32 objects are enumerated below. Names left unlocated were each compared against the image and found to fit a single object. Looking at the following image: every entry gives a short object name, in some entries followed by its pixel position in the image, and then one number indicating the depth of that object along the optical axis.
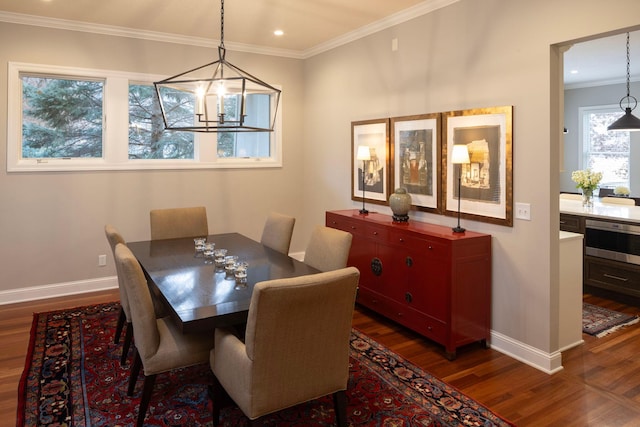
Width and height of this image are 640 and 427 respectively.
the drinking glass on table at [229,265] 2.82
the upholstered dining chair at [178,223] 4.10
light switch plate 3.22
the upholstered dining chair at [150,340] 2.30
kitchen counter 4.52
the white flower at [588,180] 5.25
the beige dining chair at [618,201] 5.85
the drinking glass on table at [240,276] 2.60
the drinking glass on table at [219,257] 2.98
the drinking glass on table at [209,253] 3.18
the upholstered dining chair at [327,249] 3.01
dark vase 4.02
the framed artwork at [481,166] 3.34
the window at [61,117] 4.66
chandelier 2.68
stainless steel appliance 4.40
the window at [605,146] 8.21
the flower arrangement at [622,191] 6.58
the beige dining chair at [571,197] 6.13
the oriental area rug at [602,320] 3.86
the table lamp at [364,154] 4.50
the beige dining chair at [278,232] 3.71
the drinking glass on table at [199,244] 3.43
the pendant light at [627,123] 6.02
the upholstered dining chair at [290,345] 1.91
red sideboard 3.30
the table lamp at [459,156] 3.46
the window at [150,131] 5.11
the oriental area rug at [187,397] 2.53
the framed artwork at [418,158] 3.94
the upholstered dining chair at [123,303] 3.00
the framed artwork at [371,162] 4.55
